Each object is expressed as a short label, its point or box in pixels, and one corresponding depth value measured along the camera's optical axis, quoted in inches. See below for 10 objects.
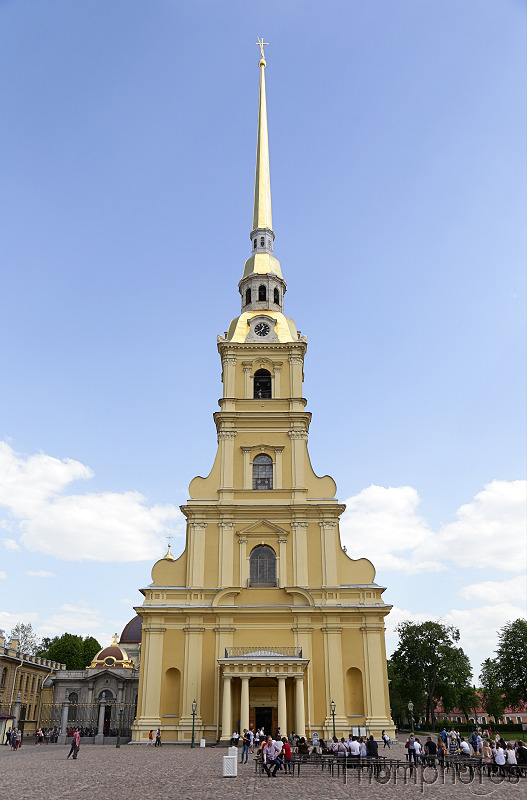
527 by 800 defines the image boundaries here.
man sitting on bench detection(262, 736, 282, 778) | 831.2
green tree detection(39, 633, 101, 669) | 3152.1
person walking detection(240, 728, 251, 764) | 1016.7
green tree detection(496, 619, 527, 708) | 2482.8
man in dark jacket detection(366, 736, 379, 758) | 875.4
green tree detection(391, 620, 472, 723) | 2709.2
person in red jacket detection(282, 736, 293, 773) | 862.6
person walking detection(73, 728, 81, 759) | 1072.7
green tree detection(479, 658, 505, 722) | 2622.5
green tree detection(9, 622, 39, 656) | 3596.0
